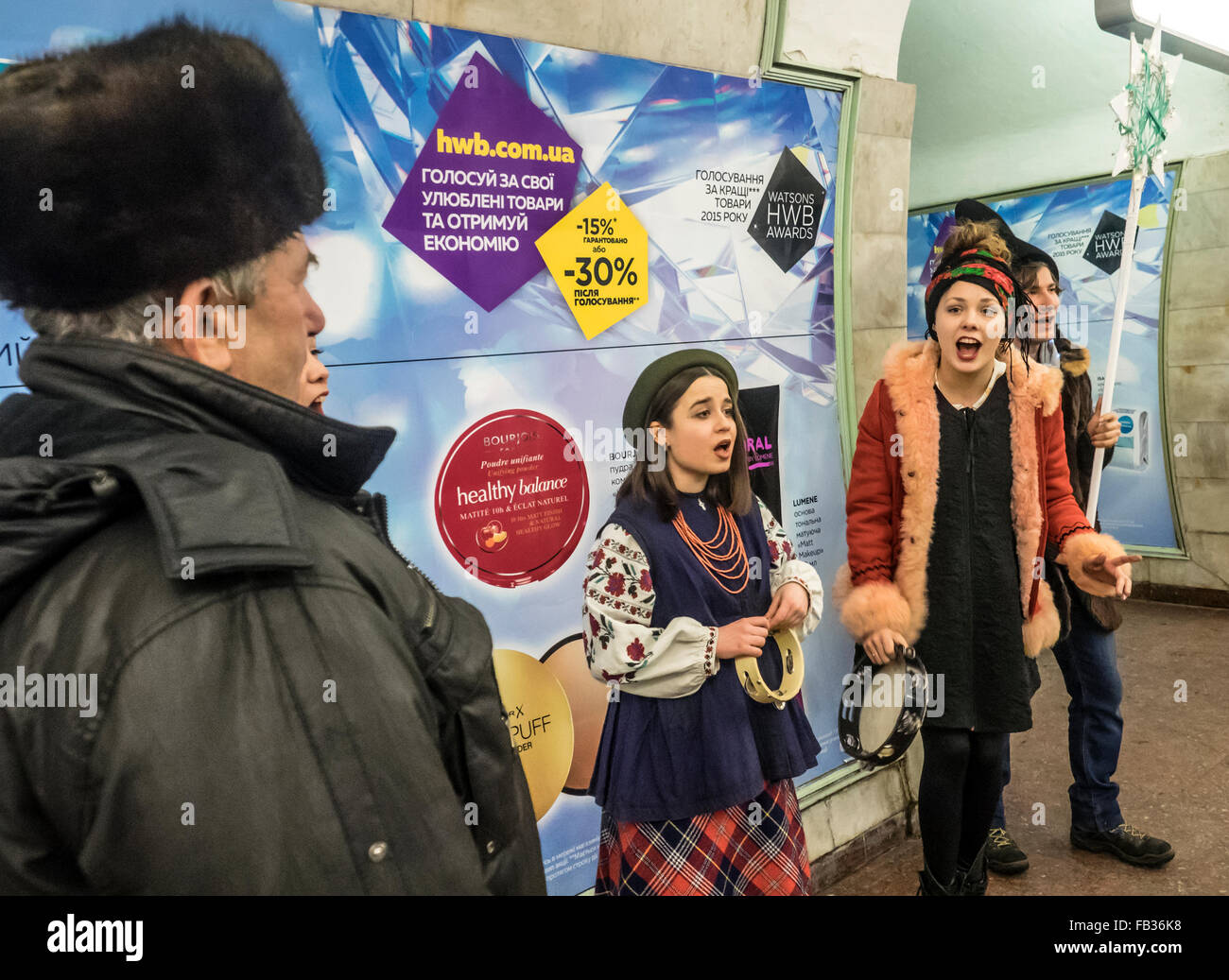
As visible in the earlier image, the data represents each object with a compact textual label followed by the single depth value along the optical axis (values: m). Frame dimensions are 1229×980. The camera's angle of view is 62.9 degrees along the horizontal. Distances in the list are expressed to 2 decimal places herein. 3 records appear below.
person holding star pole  3.20
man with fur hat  0.90
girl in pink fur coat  2.62
